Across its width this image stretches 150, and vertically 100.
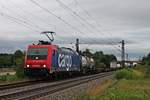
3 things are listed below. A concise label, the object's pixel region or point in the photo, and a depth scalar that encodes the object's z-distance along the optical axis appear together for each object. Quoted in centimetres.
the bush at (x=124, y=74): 4303
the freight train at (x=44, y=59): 3578
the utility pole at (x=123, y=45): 8856
